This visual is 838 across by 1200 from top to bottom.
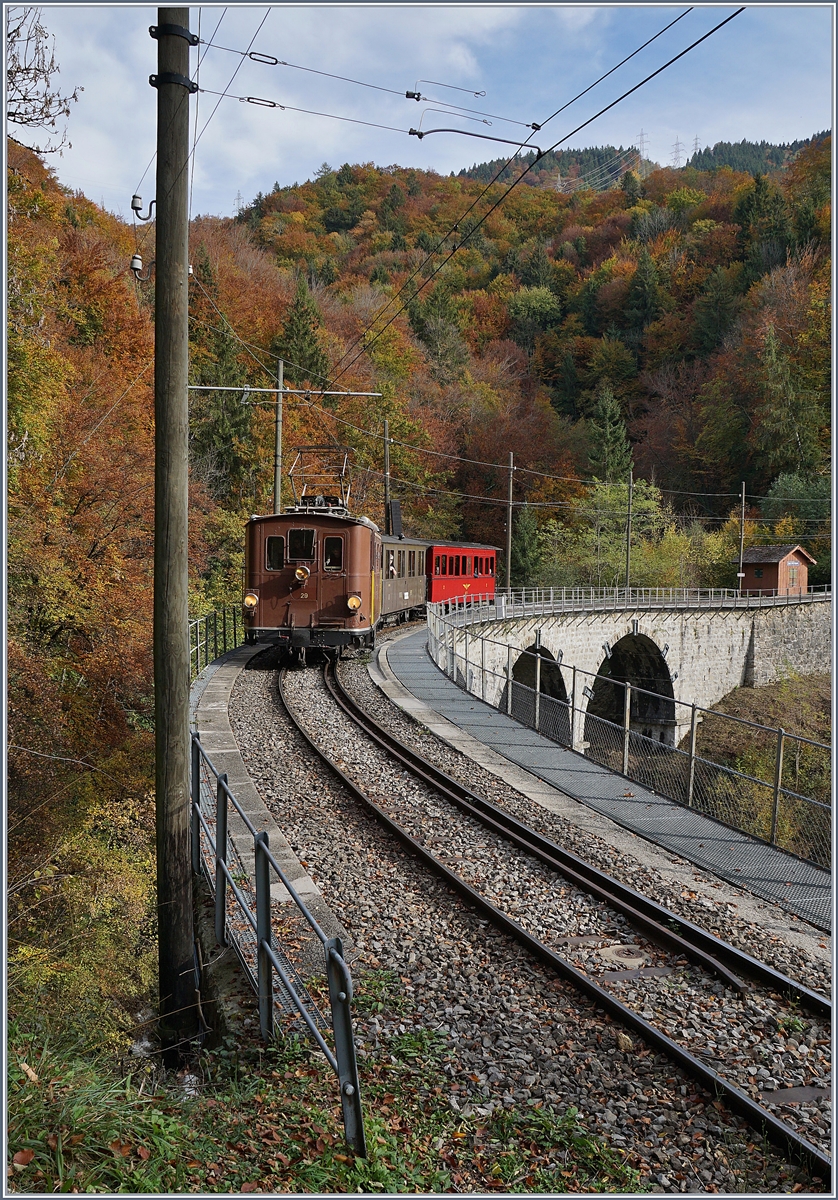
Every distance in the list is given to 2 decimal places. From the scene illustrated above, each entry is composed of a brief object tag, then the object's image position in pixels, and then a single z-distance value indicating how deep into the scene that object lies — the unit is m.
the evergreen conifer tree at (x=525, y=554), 51.28
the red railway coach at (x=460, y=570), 33.88
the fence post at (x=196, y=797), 7.39
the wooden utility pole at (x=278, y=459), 20.90
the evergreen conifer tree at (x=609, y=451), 60.12
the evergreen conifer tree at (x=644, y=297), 76.19
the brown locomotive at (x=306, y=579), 17.89
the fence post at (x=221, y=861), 6.18
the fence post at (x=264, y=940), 5.01
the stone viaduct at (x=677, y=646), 36.50
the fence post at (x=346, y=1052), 3.75
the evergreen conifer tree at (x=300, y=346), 44.66
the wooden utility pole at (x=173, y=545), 5.81
